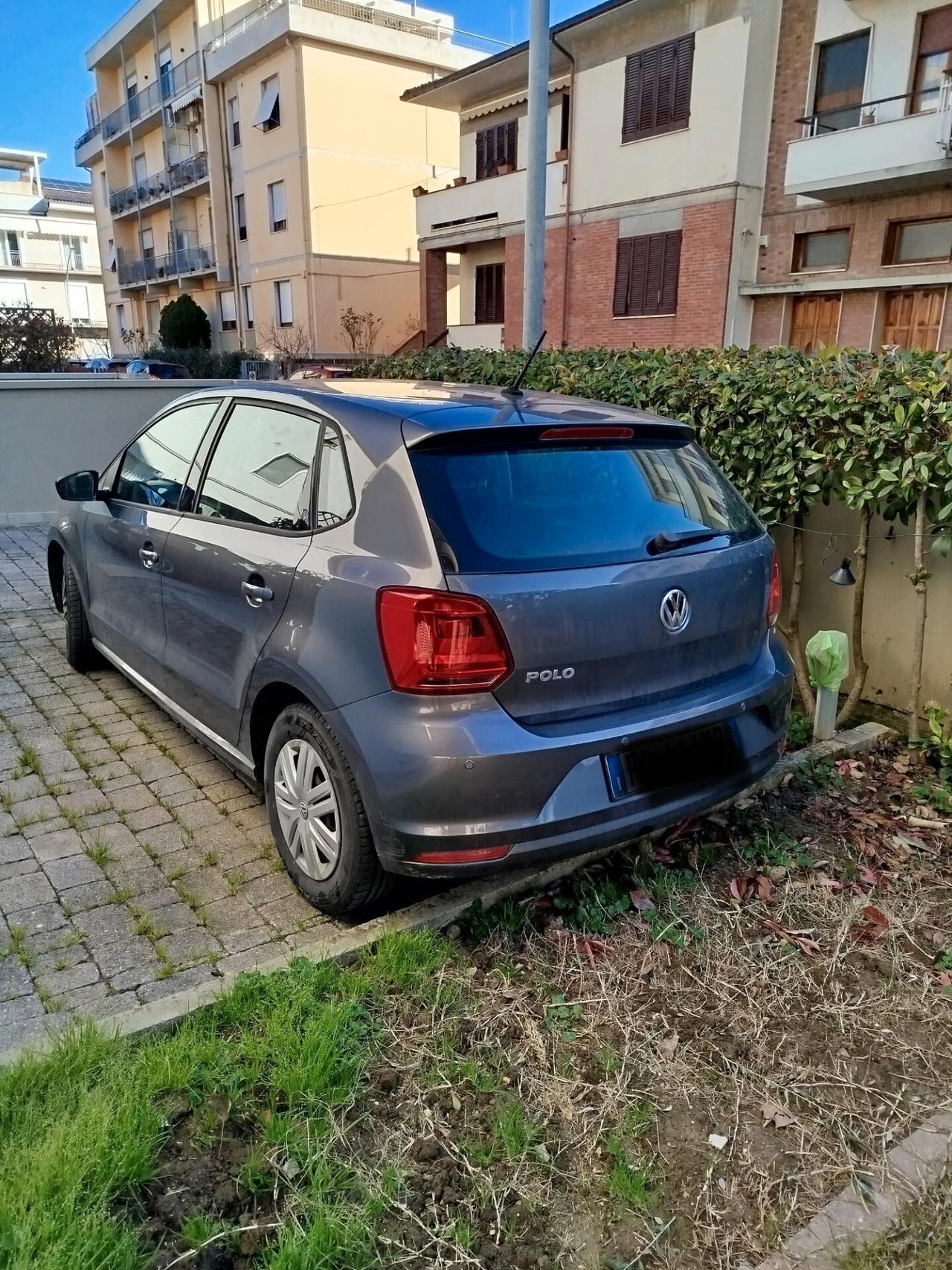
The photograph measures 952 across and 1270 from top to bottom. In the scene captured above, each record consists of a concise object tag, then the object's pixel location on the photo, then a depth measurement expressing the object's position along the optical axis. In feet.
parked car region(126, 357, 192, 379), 91.86
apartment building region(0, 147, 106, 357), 196.34
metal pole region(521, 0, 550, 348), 26.96
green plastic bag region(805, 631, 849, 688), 13.70
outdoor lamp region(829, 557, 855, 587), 14.14
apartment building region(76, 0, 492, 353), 97.81
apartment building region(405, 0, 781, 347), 59.21
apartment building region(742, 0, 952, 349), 49.96
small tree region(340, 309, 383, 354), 99.66
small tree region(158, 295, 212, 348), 118.21
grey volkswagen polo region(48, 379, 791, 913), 8.11
